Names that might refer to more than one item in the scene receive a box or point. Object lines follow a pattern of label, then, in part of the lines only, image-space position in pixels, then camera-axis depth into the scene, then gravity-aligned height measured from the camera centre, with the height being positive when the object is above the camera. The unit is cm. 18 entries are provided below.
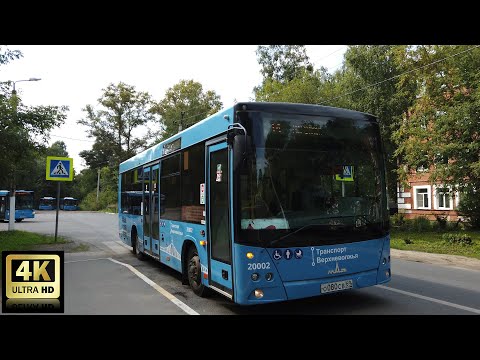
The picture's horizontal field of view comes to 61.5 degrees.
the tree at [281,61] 3606 +1245
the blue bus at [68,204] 6925 -55
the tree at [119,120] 6612 +1329
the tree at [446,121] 1706 +349
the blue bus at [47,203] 7144 -37
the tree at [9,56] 1289 +469
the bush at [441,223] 2223 -139
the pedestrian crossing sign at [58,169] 1614 +127
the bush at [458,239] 1596 -166
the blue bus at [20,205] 3438 -36
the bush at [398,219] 2462 -131
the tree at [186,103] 5722 +1442
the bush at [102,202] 6956 -24
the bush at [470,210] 2052 -65
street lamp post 1799 -4
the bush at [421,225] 2205 -148
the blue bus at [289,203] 541 -6
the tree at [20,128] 1400 +265
